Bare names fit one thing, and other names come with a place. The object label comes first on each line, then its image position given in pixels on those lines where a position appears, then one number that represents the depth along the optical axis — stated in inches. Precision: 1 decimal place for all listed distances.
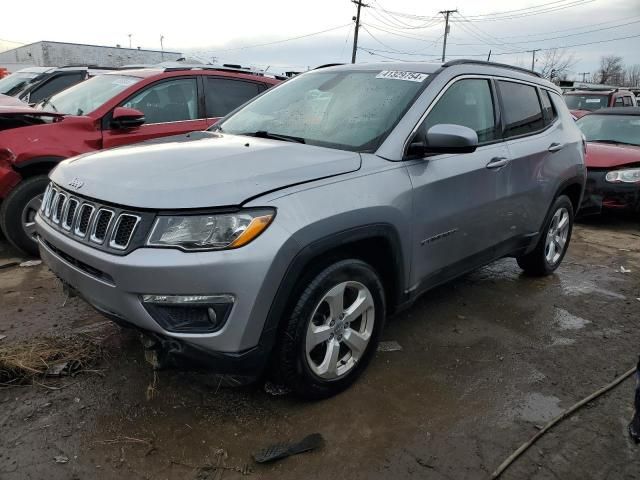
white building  1464.1
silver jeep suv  91.0
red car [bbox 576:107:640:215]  281.4
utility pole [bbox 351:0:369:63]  1561.3
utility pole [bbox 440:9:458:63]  2022.6
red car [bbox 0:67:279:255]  188.2
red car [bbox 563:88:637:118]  525.0
